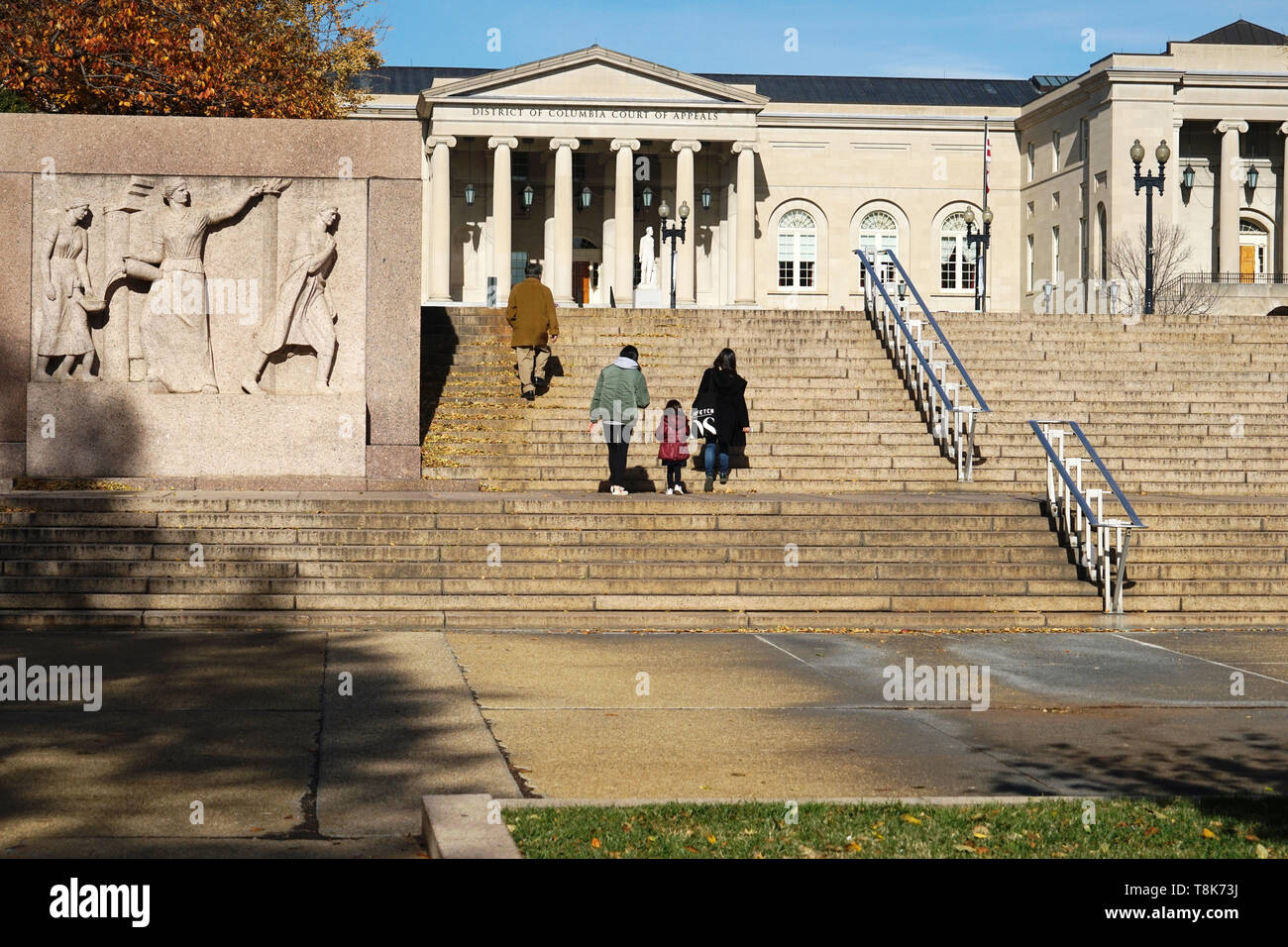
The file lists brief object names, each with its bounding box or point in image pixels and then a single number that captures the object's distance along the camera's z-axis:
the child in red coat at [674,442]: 17.30
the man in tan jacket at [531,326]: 21.34
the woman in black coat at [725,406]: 18.41
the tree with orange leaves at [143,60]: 27.00
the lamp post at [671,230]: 47.99
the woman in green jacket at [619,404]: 17.05
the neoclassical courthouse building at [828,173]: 68.31
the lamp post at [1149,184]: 30.45
